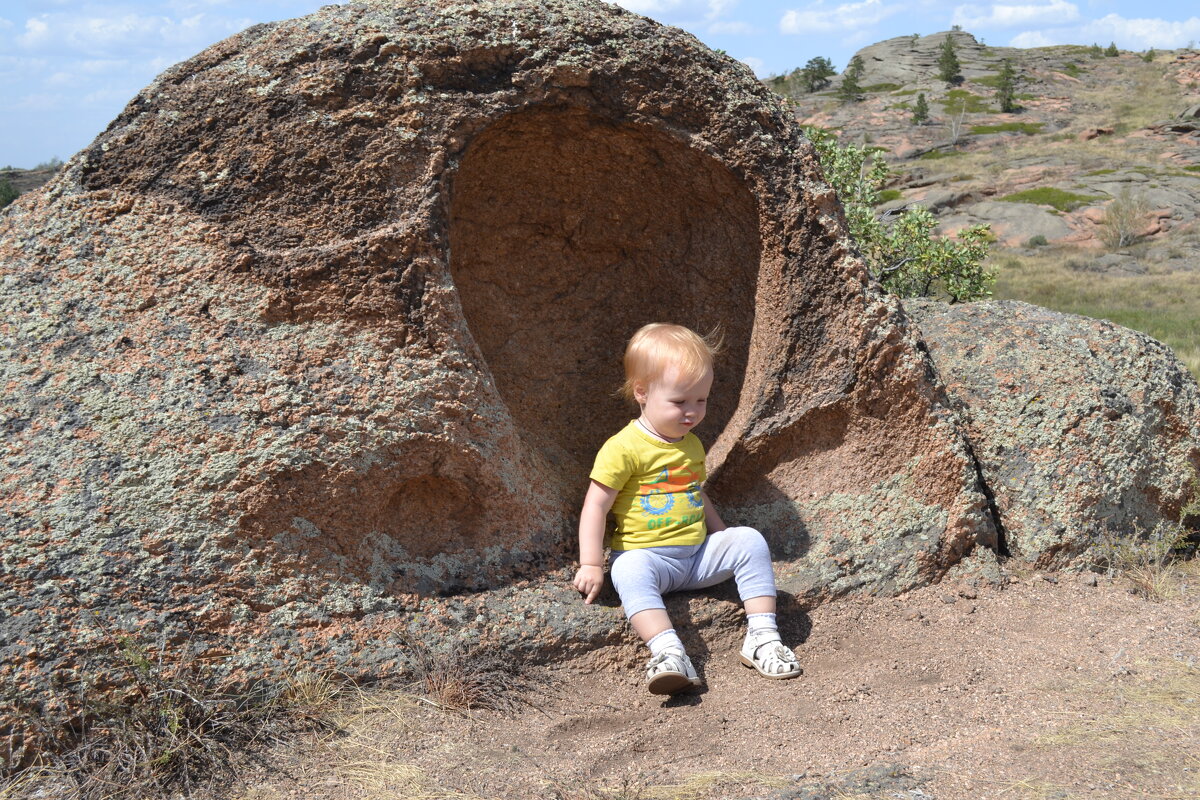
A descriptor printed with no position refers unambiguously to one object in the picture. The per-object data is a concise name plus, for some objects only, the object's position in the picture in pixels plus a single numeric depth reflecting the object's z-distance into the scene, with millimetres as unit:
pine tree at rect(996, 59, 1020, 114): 45469
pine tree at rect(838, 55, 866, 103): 49559
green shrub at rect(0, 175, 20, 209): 24267
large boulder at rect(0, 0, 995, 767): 2516
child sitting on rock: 2947
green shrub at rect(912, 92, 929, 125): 42188
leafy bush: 7238
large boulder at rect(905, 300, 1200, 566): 3508
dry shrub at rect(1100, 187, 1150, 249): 24188
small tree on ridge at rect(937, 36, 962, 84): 52000
